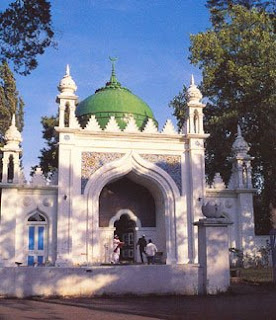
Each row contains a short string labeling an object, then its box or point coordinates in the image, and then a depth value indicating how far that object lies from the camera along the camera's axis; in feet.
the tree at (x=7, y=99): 69.87
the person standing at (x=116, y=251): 53.88
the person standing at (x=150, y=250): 50.67
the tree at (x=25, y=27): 30.14
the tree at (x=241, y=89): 63.21
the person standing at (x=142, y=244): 54.54
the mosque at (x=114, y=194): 51.52
